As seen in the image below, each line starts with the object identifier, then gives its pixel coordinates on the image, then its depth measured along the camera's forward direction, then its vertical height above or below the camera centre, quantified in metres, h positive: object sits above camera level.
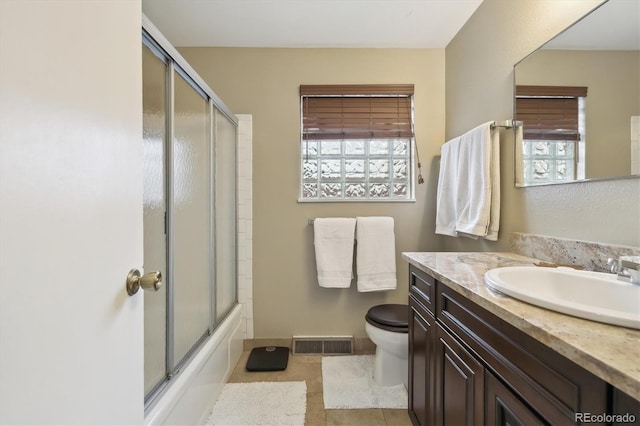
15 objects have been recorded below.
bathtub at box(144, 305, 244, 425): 0.97 -0.81
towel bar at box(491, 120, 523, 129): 1.25 +0.44
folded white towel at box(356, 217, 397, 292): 1.84 -0.32
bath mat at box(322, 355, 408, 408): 1.42 -1.07
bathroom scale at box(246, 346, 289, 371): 1.71 -1.04
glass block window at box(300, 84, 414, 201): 1.97 +0.54
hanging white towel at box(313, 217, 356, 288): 1.84 -0.29
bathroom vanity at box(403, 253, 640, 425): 0.43 -0.34
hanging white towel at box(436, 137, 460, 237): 1.65 +0.14
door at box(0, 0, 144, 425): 0.38 +0.00
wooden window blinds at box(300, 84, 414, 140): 1.97 +0.73
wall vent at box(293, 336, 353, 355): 1.92 -1.02
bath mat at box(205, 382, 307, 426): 1.31 -1.07
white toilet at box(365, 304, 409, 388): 1.45 -0.76
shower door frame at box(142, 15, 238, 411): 0.96 +0.16
